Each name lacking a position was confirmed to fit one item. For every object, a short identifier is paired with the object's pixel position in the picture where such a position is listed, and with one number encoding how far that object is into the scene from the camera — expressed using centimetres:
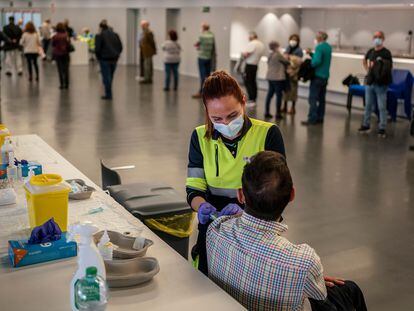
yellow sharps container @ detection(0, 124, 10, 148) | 319
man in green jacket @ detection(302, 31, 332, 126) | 946
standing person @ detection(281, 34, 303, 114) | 1012
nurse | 241
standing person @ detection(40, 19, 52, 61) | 2047
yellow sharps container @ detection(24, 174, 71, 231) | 230
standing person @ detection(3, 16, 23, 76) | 1500
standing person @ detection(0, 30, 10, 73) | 1326
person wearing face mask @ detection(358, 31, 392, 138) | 846
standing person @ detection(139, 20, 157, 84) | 1408
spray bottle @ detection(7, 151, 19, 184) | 312
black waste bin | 324
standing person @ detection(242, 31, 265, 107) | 1105
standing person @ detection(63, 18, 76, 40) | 2061
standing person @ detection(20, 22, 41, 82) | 1403
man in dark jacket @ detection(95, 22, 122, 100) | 1159
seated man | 194
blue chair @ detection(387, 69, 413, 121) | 1020
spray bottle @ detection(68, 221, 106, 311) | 170
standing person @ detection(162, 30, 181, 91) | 1338
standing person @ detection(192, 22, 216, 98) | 1242
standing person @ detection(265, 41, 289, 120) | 982
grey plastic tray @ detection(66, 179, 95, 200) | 285
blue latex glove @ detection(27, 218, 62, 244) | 217
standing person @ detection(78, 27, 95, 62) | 2105
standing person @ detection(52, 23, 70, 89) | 1283
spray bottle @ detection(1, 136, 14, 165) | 312
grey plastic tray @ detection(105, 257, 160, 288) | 196
